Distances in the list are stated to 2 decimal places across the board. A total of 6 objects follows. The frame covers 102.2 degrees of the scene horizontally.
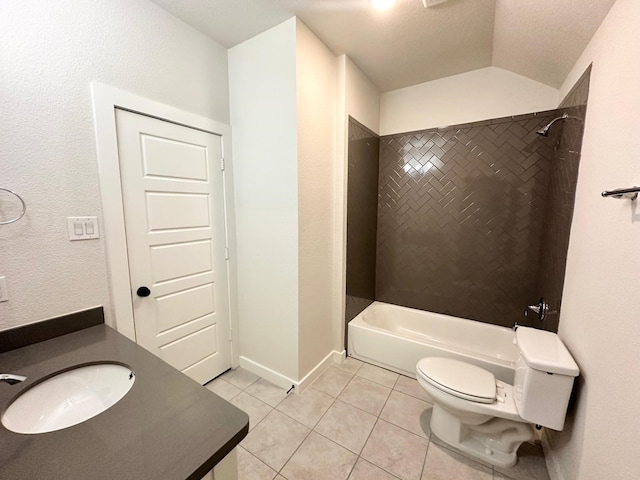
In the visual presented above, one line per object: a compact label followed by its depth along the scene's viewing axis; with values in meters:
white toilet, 1.22
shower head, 1.76
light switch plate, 1.30
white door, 1.56
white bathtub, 2.00
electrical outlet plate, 1.11
